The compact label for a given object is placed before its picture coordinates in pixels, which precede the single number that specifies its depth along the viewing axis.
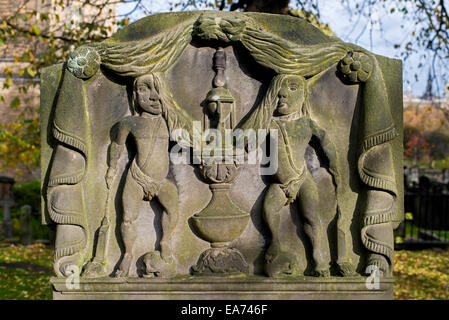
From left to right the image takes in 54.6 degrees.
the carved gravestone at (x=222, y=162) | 3.06
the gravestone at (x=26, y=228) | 9.82
